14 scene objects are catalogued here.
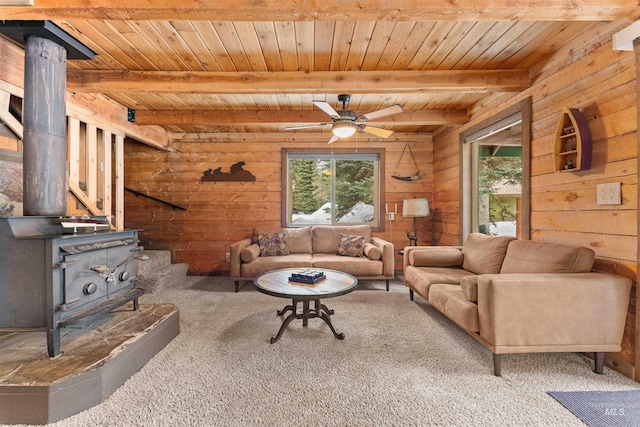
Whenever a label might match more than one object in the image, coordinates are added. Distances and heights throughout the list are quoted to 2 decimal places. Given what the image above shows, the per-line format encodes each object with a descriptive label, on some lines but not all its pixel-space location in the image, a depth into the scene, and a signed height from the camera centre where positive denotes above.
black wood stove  1.72 -0.39
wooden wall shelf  2.13 +0.53
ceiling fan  2.83 +0.98
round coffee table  2.33 -0.66
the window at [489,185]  3.95 +0.37
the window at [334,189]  5.20 +0.40
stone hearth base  1.48 -0.88
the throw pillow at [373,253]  4.03 -0.58
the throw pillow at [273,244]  4.34 -0.50
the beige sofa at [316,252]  3.95 -0.60
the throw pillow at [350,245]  4.27 -0.51
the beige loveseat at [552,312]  1.86 -0.65
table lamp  4.42 +0.05
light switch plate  1.97 +0.12
